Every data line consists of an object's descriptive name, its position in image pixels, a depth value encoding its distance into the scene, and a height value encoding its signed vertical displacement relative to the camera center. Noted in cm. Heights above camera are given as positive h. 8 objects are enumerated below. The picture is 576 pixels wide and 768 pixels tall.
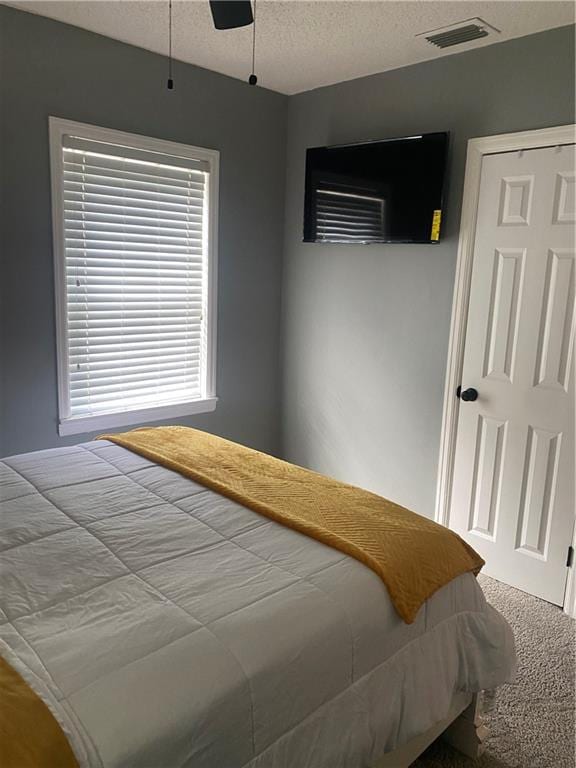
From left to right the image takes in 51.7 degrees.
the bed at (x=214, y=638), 113 -78
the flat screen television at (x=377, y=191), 306 +49
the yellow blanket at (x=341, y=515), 163 -73
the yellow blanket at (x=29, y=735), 99 -79
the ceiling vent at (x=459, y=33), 260 +113
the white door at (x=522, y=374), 272 -42
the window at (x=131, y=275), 296 -2
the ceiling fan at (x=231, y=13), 161 +72
